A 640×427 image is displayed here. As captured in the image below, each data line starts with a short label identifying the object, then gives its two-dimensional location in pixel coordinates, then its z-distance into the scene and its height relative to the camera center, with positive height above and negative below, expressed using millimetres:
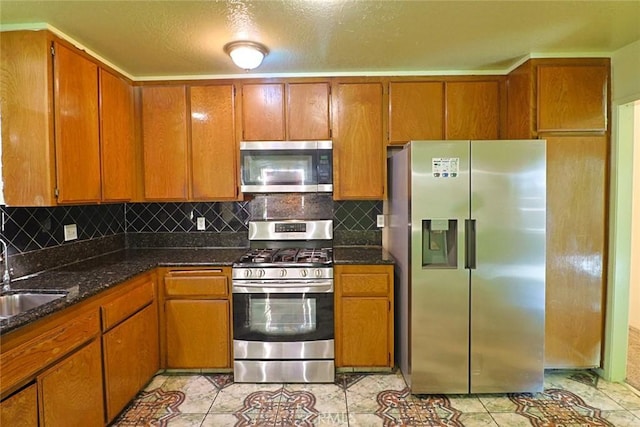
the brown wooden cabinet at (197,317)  2570 -836
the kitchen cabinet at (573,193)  2441 +55
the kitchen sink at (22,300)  1821 -499
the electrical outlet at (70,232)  2488 -201
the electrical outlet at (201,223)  3135 -178
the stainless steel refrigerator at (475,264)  2232 -412
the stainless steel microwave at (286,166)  2732 +285
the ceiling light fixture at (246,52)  2215 +963
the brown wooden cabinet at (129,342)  1999 -870
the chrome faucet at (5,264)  1979 -343
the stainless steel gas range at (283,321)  2518 -861
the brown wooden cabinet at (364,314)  2574 -824
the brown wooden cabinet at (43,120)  1931 +481
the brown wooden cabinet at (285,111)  2811 +734
